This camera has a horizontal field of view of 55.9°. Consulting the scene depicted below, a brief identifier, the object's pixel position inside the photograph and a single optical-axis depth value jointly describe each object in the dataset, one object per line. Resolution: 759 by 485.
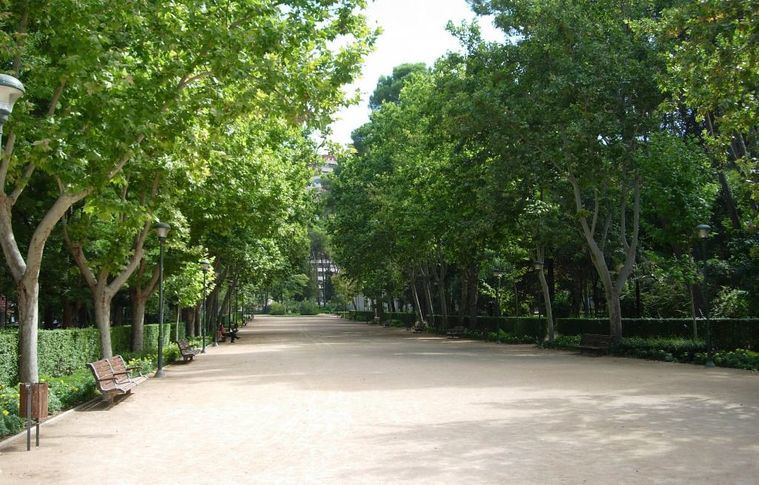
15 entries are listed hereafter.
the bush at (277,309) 126.69
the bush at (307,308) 119.62
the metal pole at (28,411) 8.59
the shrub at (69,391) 11.40
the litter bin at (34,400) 8.80
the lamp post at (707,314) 19.20
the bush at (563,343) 27.32
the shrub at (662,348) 20.83
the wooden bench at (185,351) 24.34
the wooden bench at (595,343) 24.02
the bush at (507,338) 32.81
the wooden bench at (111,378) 12.15
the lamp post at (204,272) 27.05
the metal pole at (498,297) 44.28
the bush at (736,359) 18.09
